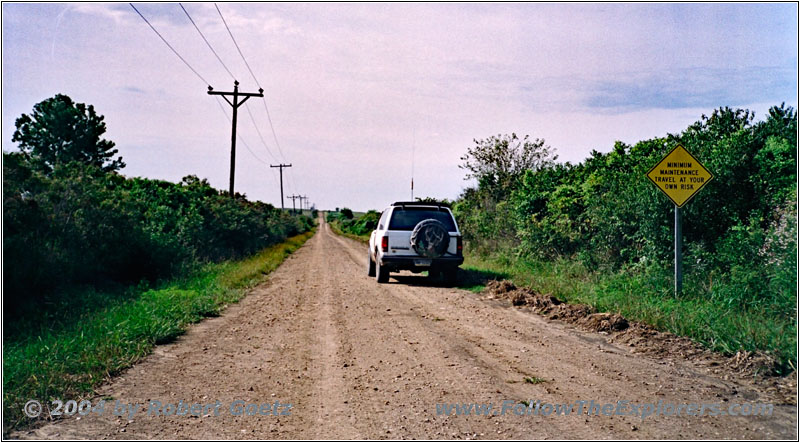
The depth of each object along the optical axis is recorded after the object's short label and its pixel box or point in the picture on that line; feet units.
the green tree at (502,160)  98.63
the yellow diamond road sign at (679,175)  34.78
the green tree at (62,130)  123.34
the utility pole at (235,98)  99.50
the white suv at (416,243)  48.24
